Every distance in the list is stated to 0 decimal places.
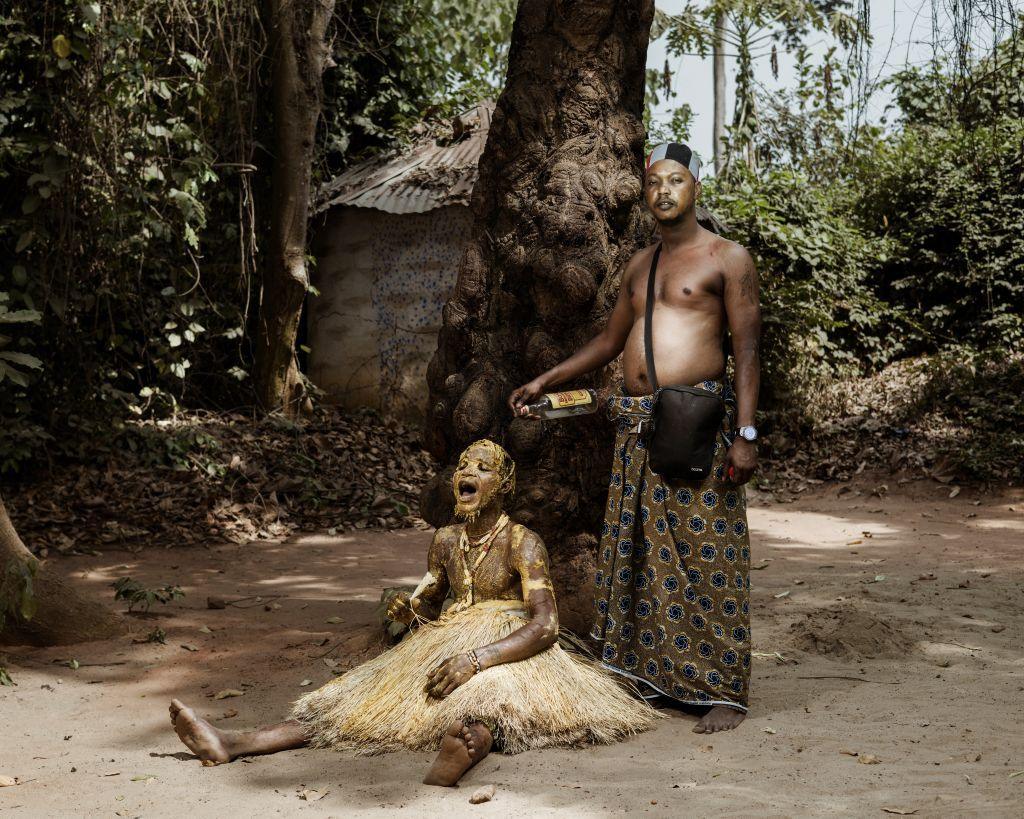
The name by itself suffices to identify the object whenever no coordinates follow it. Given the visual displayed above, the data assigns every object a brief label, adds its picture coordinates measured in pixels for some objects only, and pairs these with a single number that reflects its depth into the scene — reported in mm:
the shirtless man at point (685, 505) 3893
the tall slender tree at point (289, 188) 10250
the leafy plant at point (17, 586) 4656
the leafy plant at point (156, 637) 5273
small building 11289
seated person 3535
